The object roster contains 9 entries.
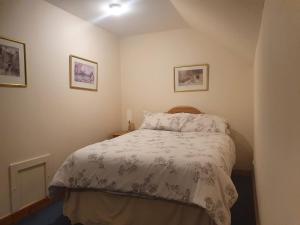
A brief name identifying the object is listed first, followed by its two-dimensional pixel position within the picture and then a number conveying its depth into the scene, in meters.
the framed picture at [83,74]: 2.98
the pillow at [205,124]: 3.08
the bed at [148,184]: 1.62
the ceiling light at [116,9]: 2.74
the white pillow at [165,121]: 3.27
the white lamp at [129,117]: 3.99
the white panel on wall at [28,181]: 2.21
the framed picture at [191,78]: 3.58
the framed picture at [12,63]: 2.13
